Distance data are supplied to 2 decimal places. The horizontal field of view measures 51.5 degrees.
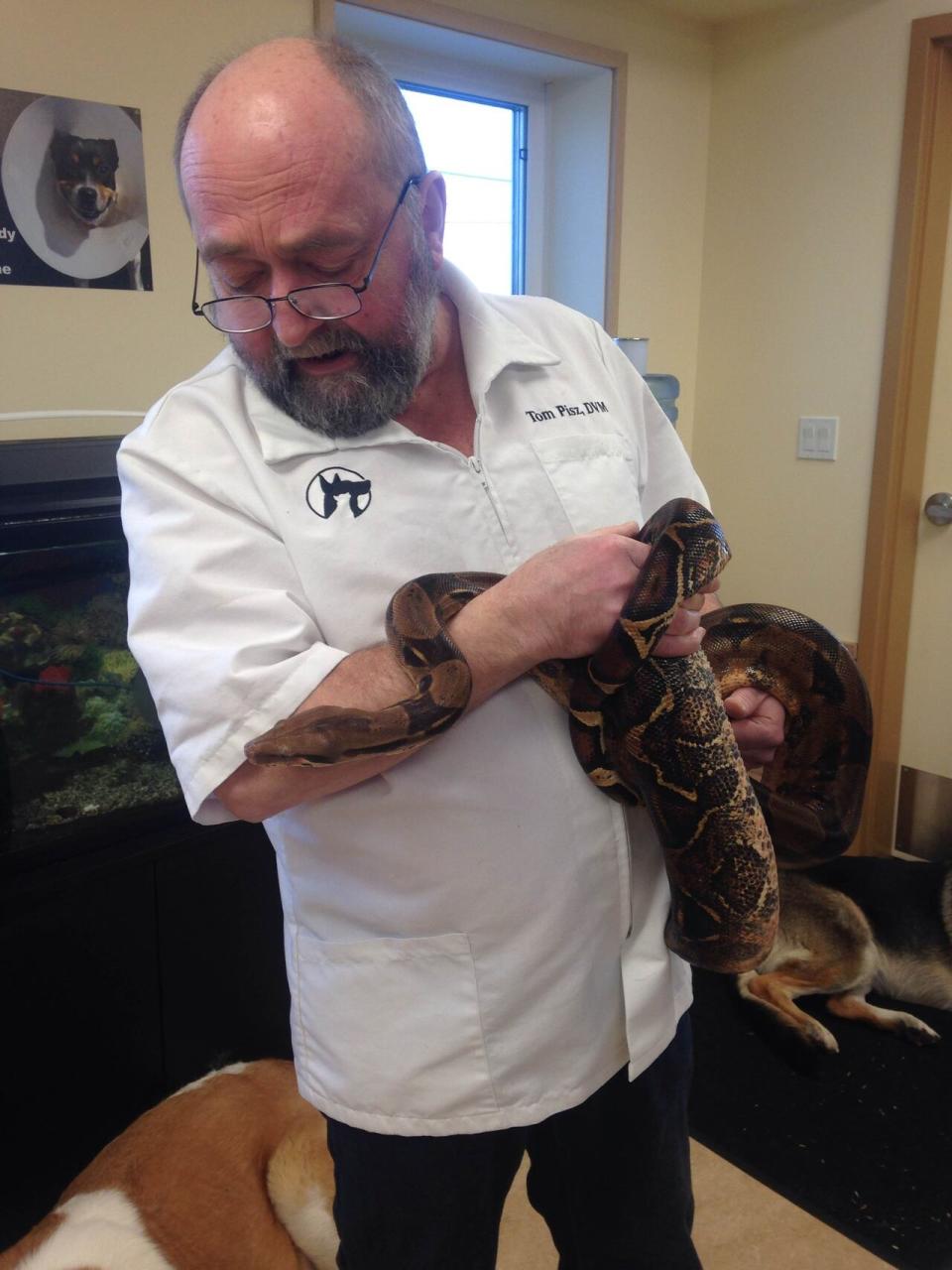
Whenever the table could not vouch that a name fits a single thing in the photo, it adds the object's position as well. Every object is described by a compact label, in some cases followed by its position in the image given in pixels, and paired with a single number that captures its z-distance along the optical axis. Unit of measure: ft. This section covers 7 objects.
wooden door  10.76
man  3.84
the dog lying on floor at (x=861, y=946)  9.77
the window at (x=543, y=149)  11.17
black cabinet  7.07
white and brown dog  5.42
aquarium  7.16
